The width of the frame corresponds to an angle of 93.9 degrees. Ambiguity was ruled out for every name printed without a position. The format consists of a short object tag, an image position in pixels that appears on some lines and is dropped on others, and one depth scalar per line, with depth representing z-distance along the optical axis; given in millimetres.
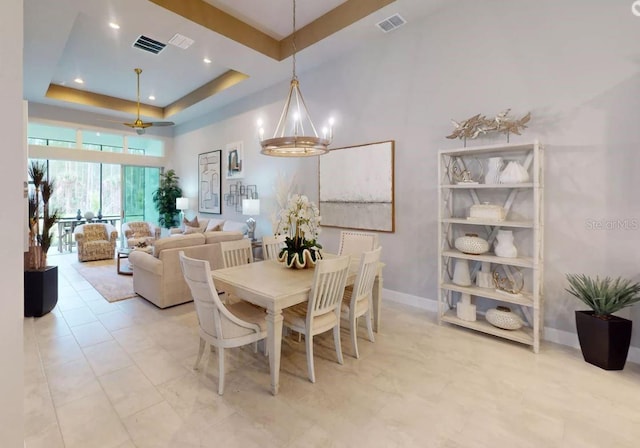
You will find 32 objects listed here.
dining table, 2166
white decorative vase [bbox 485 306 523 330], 2955
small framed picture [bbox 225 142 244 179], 6680
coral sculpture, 2988
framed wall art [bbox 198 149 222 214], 7394
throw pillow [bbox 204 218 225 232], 6270
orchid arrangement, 2824
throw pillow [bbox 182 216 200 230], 6922
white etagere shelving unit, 2799
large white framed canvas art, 4215
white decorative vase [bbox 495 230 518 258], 3016
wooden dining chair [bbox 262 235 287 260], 3596
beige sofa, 3816
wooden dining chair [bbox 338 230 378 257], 3562
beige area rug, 4379
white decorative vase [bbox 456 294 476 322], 3242
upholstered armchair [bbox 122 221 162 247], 7070
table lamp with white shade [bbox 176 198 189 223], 7961
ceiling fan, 5716
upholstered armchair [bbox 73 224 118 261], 6535
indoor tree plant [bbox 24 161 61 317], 3559
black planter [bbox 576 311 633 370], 2426
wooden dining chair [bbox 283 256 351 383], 2258
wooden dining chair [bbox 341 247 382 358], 2613
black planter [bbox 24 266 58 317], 3549
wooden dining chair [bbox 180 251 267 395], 2098
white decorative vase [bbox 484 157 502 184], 3094
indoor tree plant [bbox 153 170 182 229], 8570
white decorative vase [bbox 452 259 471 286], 3322
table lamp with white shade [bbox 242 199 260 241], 5812
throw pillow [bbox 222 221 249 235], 6153
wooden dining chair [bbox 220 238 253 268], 3186
